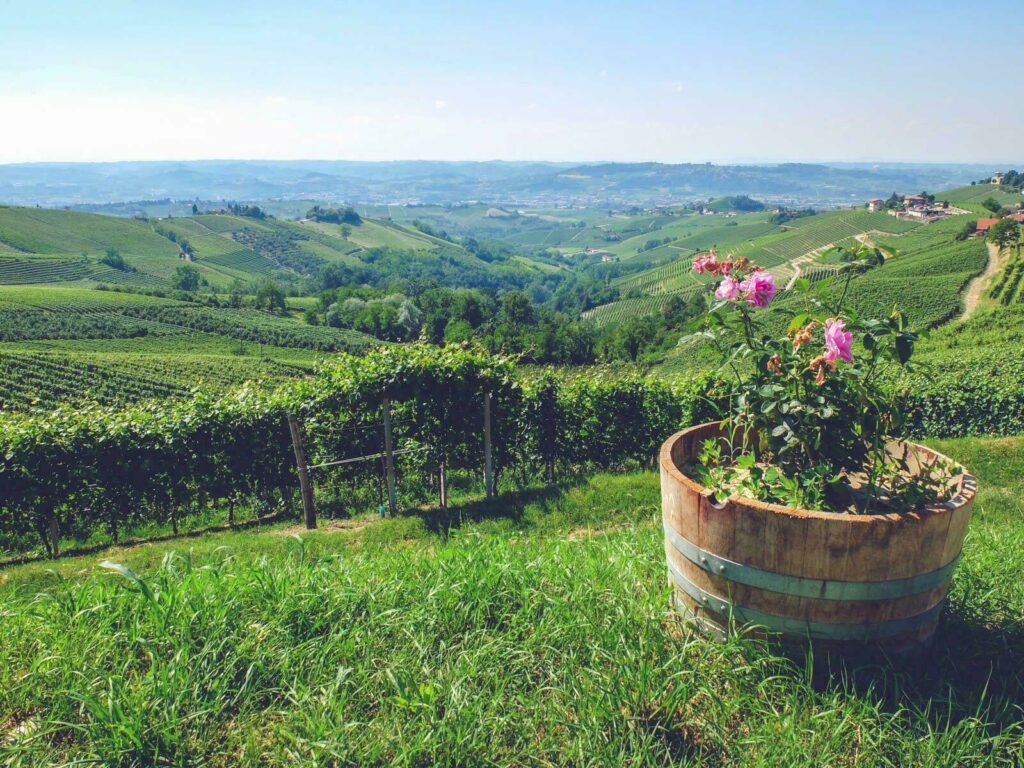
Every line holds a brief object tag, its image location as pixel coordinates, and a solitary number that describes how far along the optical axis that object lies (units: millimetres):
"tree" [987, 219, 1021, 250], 66206
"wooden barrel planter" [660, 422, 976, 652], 2492
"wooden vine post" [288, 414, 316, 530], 7730
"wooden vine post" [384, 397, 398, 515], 8060
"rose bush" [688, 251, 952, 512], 2688
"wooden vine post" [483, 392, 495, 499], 8680
